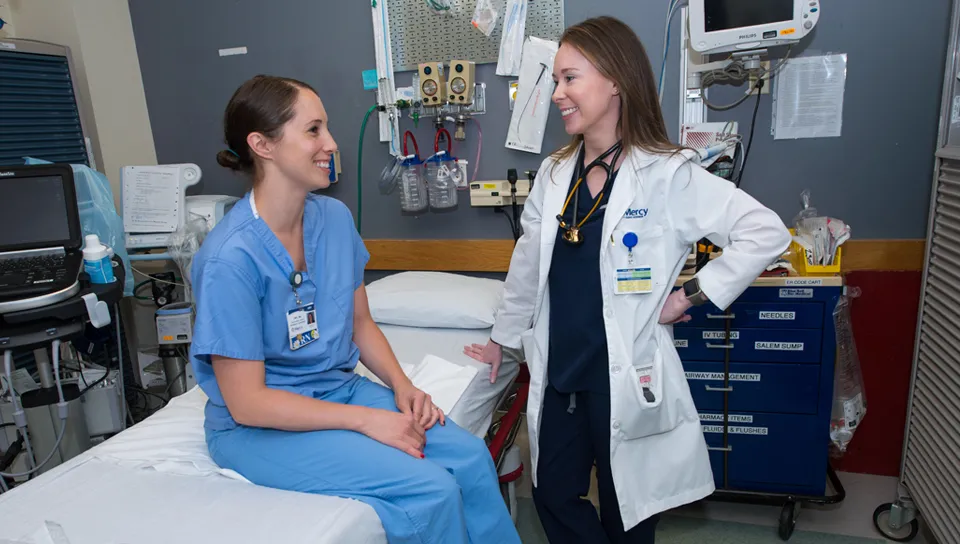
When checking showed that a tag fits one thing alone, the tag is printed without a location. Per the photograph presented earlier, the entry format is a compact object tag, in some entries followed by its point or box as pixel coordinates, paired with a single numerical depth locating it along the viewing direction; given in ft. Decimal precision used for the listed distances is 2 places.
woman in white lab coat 4.75
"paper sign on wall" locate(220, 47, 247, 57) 9.78
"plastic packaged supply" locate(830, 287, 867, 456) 6.80
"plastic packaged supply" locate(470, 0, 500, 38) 8.25
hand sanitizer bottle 6.48
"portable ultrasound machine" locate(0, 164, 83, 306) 6.24
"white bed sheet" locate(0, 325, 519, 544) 3.62
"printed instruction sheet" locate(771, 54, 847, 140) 7.23
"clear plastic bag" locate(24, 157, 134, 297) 8.21
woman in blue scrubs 4.05
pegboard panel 8.14
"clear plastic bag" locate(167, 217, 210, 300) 8.78
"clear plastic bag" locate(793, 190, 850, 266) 6.43
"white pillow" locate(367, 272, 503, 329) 7.37
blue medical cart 6.38
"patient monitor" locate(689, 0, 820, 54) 6.59
